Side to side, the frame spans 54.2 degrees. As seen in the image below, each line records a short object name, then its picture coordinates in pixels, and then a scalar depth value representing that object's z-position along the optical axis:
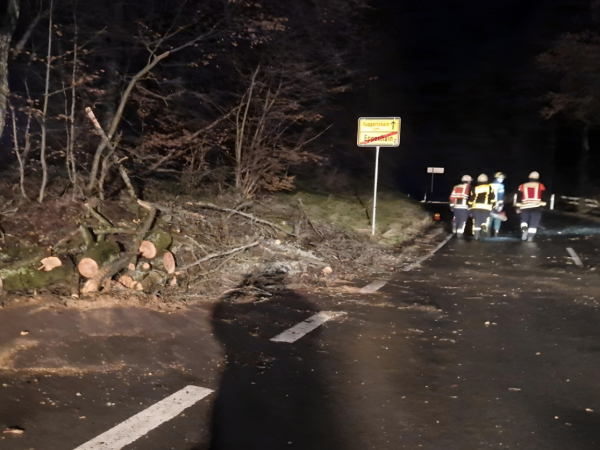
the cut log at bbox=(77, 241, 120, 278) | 8.05
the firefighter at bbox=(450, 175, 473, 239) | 15.54
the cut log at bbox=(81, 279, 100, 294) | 7.87
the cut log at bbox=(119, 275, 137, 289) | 8.27
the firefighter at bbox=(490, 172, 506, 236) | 16.16
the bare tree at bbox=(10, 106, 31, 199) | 9.59
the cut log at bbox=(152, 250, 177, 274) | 8.90
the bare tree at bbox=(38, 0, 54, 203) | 9.46
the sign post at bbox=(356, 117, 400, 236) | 15.32
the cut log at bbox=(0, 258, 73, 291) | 7.66
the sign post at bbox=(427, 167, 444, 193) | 26.92
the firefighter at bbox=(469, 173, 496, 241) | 15.49
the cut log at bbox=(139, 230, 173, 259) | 8.79
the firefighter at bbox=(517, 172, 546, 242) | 15.26
